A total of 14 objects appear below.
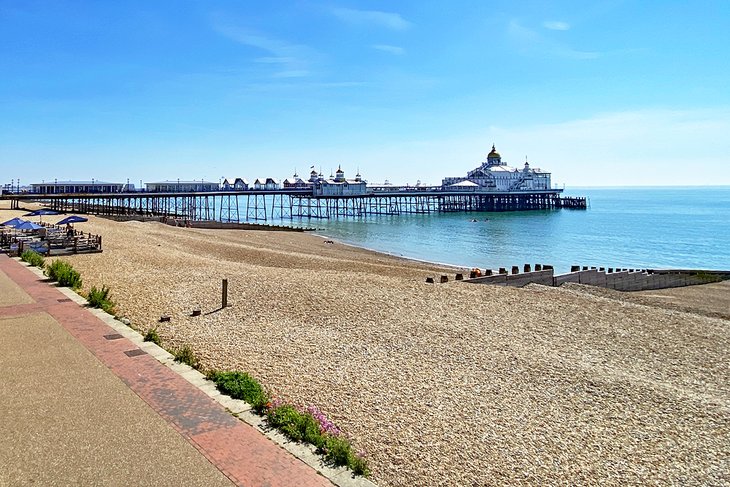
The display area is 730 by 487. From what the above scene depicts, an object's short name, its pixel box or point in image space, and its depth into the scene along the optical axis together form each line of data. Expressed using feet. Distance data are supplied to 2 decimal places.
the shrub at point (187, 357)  28.30
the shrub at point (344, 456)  18.24
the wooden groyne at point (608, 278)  68.08
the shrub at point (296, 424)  20.07
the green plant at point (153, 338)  32.23
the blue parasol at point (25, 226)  78.80
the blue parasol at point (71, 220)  89.61
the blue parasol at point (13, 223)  78.28
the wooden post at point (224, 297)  44.28
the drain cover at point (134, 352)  29.22
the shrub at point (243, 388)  23.08
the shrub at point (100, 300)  39.87
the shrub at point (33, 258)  61.57
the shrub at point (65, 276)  48.91
